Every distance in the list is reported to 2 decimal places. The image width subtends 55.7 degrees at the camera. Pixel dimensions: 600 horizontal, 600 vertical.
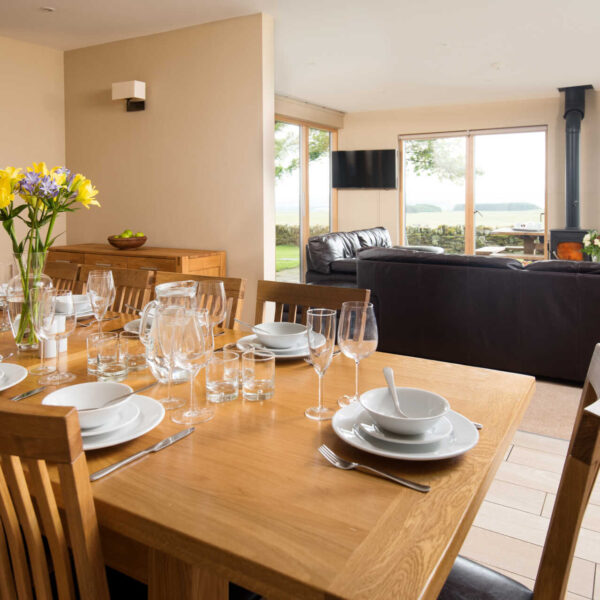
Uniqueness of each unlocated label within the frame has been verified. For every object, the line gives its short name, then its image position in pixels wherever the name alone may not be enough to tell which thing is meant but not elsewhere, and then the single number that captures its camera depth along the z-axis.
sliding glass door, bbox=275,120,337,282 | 7.75
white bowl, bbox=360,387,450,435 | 0.99
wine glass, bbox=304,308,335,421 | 1.16
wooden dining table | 0.70
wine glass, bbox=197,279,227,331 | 1.75
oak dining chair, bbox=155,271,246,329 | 2.18
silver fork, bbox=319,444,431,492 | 0.89
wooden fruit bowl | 4.43
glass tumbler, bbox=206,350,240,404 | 1.32
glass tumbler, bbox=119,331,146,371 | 1.47
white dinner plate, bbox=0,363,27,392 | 1.34
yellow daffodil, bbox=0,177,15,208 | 1.49
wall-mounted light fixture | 4.56
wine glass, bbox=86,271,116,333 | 1.78
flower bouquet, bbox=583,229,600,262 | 5.46
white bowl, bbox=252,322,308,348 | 1.61
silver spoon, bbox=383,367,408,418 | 1.09
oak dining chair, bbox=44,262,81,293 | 2.67
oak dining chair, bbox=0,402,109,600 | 0.68
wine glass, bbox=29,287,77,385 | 1.41
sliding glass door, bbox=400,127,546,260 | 8.03
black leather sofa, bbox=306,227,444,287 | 6.03
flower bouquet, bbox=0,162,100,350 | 1.54
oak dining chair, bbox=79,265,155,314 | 2.39
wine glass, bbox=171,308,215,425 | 1.12
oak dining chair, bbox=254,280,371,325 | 1.94
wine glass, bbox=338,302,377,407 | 1.21
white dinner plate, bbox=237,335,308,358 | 1.56
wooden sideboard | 4.09
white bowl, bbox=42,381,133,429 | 1.08
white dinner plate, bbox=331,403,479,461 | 0.96
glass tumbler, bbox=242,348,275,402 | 1.29
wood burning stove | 7.20
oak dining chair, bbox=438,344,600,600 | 0.80
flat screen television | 8.60
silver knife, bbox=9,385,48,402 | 1.27
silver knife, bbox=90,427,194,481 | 0.92
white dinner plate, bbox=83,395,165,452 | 1.00
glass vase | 1.55
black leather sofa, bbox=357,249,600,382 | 3.49
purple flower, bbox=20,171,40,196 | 1.55
